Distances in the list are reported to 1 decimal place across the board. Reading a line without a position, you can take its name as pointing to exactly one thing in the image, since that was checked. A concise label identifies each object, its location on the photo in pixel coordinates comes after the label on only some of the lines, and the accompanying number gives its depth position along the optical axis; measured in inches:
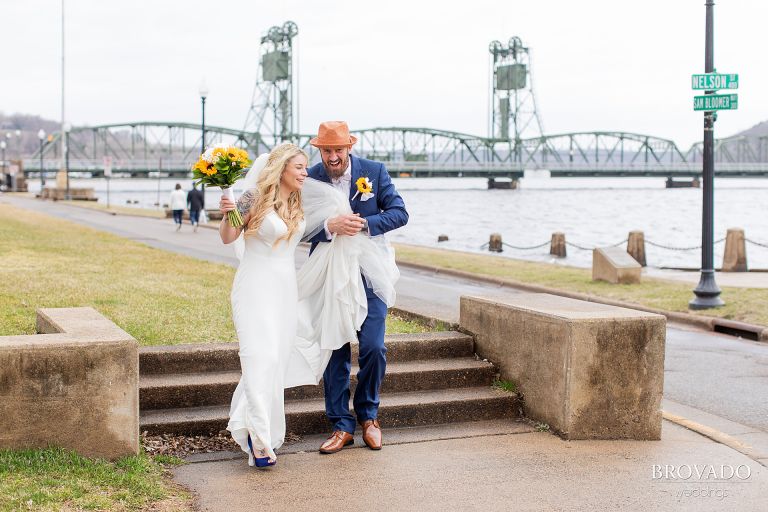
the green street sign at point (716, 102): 553.5
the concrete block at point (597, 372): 249.8
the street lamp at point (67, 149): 2353.2
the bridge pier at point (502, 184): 6090.1
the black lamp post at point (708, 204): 555.2
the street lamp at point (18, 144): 5705.2
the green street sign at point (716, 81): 555.2
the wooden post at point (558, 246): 1204.5
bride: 220.2
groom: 234.7
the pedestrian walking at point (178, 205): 1234.0
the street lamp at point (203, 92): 1407.5
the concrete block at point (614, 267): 682.8
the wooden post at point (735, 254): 842.2
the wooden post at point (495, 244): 1309.1
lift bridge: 4500.5
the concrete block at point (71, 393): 207.0
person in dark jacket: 1222.3
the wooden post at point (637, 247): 989.8
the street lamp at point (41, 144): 2842.0
